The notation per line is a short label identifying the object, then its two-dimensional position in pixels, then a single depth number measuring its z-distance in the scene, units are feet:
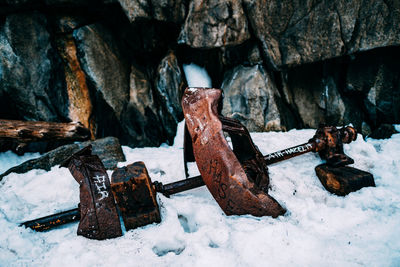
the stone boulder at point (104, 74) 12.46
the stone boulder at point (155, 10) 11.68
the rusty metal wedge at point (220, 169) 5.00
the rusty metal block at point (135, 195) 4.81
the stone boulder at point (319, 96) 13.44
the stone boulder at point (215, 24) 11.89
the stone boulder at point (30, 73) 11.11
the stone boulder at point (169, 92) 13.80
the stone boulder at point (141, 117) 13.67
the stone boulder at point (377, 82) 12.10
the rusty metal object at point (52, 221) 5.15
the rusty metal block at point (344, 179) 5.95
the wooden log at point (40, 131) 9.65
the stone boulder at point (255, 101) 13.01
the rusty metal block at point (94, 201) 4.77
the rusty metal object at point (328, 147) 7.21
